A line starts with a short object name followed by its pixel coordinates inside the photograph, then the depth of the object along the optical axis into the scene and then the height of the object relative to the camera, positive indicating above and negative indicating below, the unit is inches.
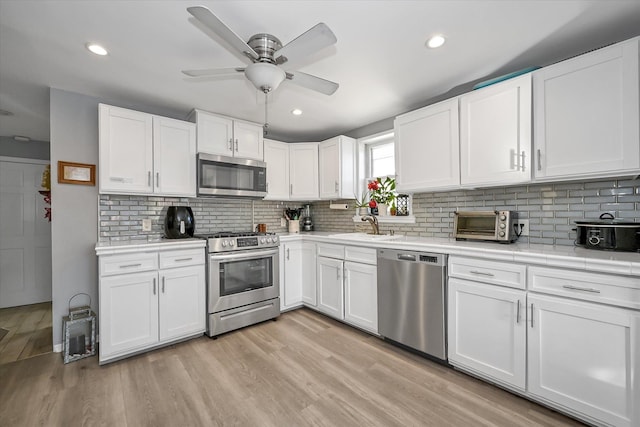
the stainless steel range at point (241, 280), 112.0 -29.7
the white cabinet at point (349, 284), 109.3 -31.3
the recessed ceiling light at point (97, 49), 76.4 +46.6
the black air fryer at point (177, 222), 115.1 -3.9
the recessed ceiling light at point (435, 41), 74.5 +47.0
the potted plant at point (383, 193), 131.1 +9.1
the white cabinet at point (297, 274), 136.1 -31.4
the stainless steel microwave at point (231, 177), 120.9 +16.6
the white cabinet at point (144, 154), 101.3 +23.5
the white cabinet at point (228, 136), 122.5 +35.9
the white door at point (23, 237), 155.0 -13.8
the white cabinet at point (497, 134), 80.7 +24.2
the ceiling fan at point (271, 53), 54.7 +36.0
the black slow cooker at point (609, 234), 66.7 -6.1
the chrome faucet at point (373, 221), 132.1 -4.5
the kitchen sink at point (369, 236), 115.1 -11.1
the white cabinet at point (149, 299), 92.0 -31.4
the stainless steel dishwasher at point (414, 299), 88.0 -30.2
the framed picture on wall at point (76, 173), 102.9 +15.4
